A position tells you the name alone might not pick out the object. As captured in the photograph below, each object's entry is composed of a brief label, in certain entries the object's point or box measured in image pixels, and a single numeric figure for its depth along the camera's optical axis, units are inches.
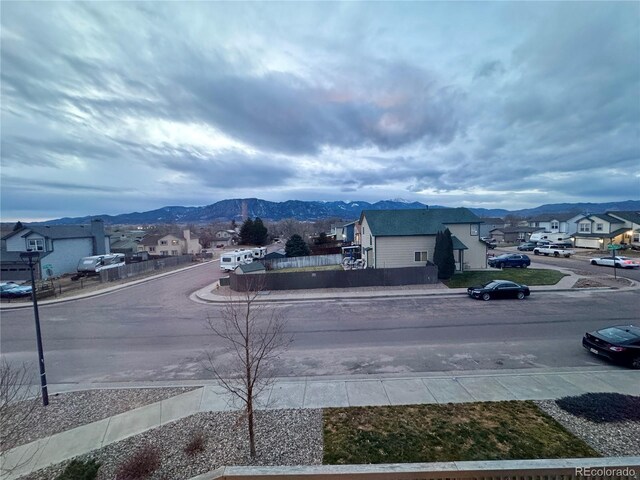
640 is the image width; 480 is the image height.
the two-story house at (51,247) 1412.4
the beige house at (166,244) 2345.0
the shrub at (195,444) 257.3
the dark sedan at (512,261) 1250.0
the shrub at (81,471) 228.7
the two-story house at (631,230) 1828.2
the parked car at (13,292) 1035.6
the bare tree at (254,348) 375.6
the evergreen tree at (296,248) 1763.9
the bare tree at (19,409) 262.2
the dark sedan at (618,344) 403.5
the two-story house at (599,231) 1836.9
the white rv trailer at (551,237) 2176.4
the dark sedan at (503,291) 792.9
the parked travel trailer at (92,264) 1483.8
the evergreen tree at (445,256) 1048.8
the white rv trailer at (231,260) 1476.1
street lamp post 355.3
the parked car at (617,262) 1199.4
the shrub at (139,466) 231.1
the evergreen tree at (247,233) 2748.5
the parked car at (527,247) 1945.1
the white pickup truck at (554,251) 1619.1
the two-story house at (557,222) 2393.0
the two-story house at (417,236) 1144.2
